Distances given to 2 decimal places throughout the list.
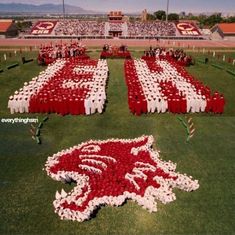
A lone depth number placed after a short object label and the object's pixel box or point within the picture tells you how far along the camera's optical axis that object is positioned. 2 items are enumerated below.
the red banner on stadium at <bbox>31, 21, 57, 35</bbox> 86.04
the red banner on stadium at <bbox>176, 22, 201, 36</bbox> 87.10
